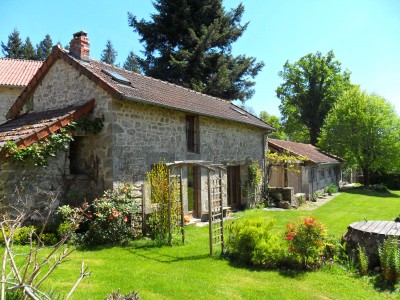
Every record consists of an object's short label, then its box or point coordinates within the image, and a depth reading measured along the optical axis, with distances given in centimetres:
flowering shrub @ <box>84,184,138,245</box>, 856
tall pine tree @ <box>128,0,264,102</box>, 2409
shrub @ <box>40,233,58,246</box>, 832
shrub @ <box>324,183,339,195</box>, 2528
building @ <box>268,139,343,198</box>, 2083
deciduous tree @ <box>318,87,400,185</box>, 2733
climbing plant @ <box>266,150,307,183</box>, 1877
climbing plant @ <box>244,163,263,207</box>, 1613
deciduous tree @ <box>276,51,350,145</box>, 3728
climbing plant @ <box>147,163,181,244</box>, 902
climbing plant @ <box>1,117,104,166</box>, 833
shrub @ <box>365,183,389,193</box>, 2683
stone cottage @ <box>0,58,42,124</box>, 1805
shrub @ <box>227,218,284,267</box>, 713
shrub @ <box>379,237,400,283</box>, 620
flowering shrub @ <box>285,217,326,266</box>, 686
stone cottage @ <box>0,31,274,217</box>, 947
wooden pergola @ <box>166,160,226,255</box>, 803
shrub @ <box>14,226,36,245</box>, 820
